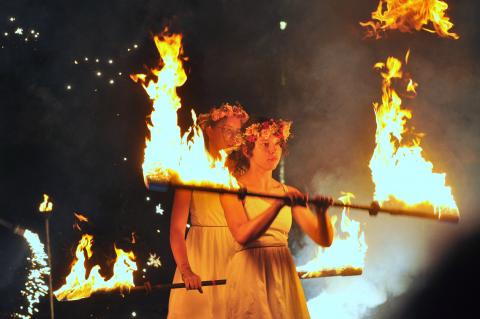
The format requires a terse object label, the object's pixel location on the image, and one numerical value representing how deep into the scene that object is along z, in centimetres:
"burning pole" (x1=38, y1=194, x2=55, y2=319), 1030
